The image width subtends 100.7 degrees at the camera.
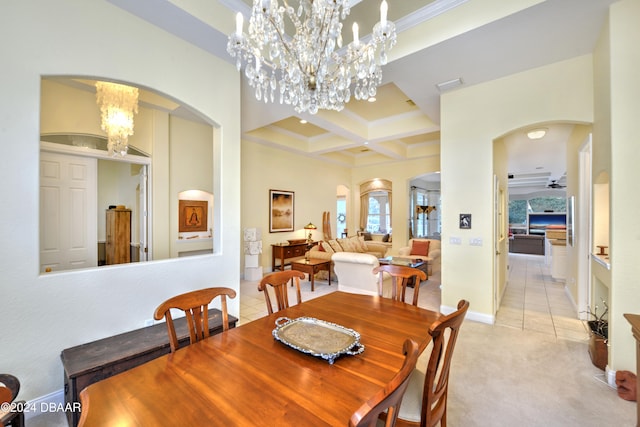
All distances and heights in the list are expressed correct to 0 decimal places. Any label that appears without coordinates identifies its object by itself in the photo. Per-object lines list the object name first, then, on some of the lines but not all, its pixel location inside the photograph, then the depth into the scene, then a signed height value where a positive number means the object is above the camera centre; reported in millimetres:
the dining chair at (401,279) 2199 -573
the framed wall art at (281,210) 6816 +92
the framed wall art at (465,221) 3615 -112
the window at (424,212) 10398 +42
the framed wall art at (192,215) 4964 -22
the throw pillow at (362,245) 7346 -883
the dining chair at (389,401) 631 -480
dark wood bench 1750 -1039
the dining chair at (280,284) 2020 -559
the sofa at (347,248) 5695 -853
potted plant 2459 -1216
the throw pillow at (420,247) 6664 -877
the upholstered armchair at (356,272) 4144 -978
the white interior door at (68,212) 3530 +33
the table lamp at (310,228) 7301 -401
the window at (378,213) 10695 +7
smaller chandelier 3047 +1224
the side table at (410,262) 5508 -1055
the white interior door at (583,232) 3553 -264
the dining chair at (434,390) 1174 -918
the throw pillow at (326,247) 6007 -778
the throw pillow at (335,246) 6242 -775
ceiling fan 10320 +1125
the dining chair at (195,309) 1521 -574
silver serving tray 1335 -695
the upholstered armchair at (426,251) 6527 -965
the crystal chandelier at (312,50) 1951 +1330
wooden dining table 935 -715
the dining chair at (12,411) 1165 -910
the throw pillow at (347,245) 6625 -807
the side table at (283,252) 6484 -973
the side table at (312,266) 5200 -1065
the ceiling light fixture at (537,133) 4409 +1350
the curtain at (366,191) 9586 +834
